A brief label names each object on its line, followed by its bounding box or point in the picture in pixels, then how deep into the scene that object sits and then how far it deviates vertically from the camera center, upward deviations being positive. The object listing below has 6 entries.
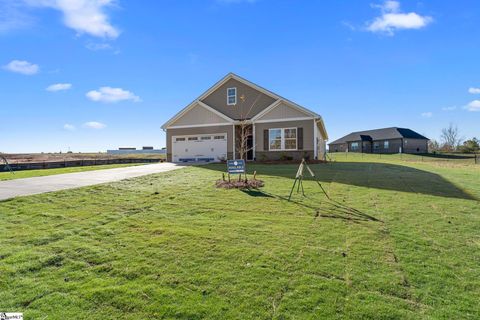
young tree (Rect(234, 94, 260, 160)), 22.08 +2.80
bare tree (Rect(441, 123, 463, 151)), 69.81 +4.18
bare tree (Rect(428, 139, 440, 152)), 69.43 +3.04
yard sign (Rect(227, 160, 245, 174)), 10.48 -0.29
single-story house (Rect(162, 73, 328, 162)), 20.53 +2.62
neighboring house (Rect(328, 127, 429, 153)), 52.53 +3.10
